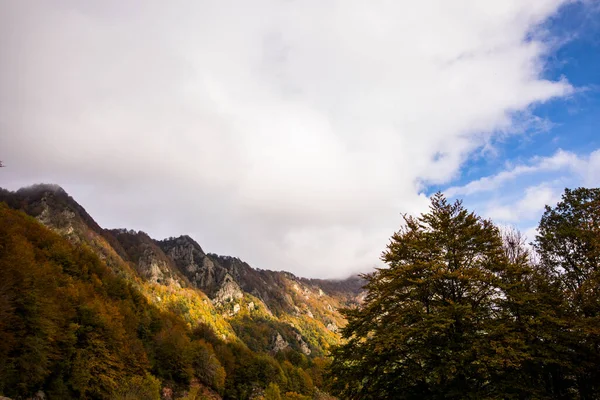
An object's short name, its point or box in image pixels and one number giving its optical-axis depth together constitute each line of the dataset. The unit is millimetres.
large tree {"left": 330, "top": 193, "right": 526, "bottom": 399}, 15594
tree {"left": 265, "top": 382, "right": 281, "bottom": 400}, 77719
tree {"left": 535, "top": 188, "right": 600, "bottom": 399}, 16141
